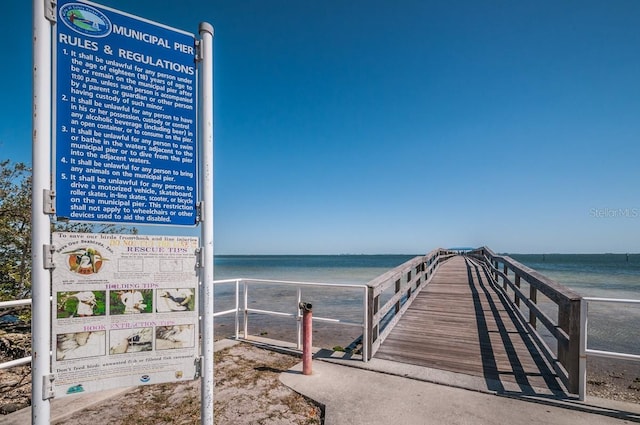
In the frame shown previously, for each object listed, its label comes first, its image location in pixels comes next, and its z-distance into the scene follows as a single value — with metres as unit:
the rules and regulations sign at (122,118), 2.45
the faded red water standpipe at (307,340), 4.58
